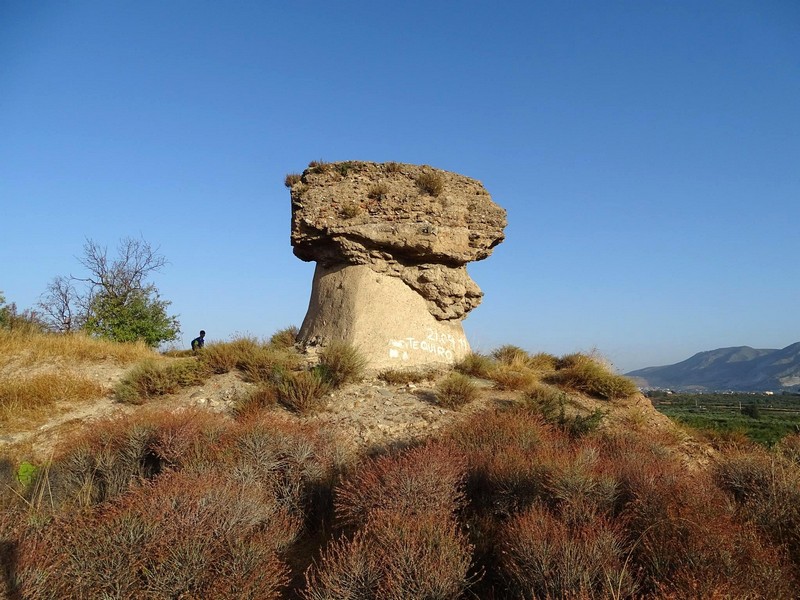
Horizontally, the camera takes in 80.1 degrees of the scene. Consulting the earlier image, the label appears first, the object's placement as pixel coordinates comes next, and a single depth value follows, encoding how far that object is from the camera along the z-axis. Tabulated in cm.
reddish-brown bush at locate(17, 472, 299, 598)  270
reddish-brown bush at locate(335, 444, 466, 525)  374
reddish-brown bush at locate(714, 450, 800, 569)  361
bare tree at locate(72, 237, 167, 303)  1667
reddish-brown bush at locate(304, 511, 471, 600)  274
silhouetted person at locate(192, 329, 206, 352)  1194
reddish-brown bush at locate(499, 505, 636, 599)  271
